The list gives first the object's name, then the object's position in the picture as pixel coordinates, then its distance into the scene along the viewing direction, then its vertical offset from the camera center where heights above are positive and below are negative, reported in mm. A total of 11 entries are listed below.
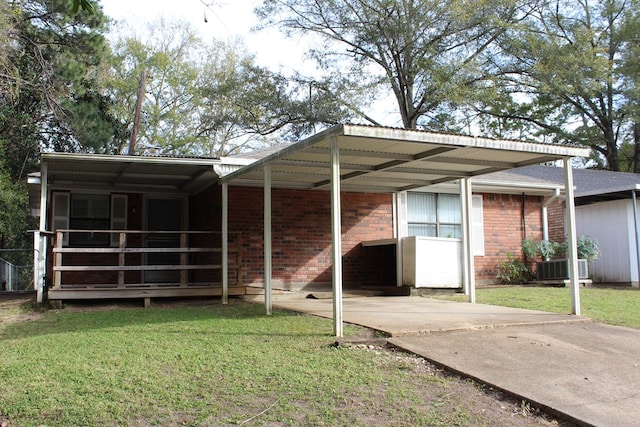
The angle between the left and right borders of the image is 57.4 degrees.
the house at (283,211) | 9484 +1223
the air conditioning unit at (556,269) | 14812 -231
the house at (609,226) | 16062 +993
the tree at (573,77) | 26594 +8856
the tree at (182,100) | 30797 +9436
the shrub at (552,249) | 15742 +307
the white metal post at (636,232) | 15795 +749
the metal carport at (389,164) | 7332 +1593
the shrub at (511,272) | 15609 -306
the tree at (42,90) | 18281 +5905
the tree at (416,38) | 25250 +10035
